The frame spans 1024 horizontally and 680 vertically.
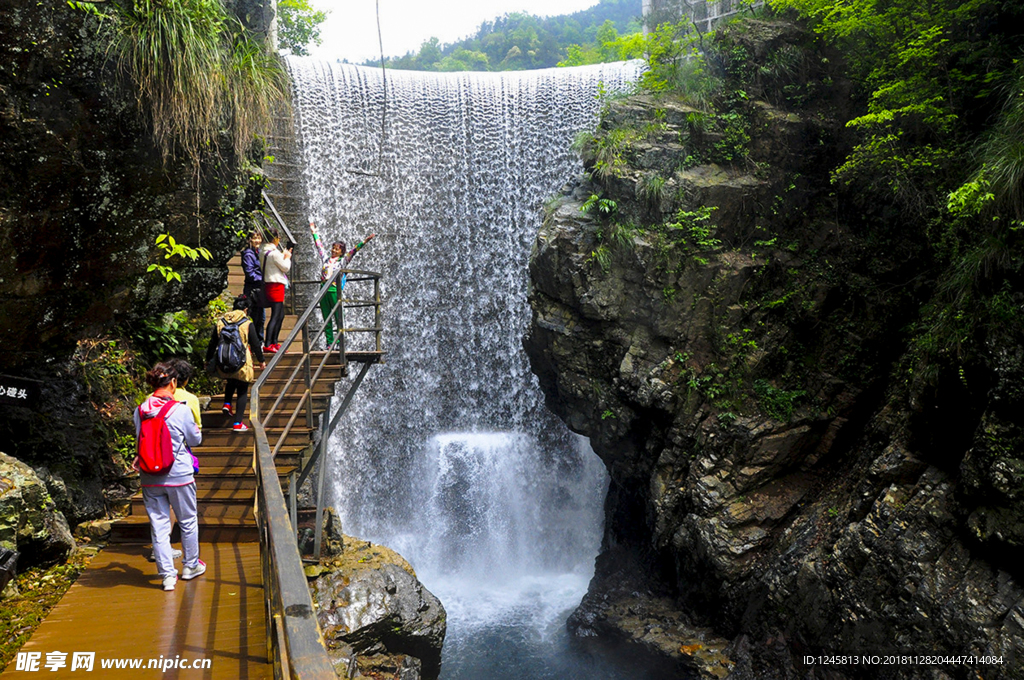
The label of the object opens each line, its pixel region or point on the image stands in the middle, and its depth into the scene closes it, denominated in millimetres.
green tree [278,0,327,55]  22734
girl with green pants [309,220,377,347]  8367
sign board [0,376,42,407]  6367
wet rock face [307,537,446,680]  6871
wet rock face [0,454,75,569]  4742
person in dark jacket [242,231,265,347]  7591
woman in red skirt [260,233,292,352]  7430
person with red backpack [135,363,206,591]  4273
